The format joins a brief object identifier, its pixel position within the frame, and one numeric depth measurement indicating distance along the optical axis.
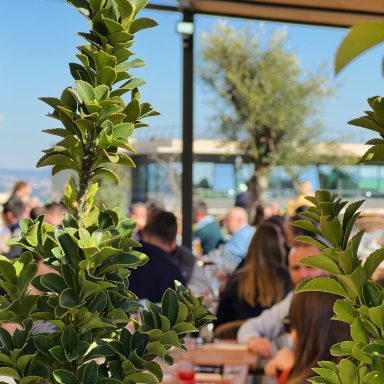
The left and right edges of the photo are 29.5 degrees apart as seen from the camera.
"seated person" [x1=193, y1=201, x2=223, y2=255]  9.12
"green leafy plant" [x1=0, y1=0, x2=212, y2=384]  0.63
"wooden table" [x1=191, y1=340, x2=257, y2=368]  3.64
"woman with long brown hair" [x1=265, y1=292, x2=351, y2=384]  2.74
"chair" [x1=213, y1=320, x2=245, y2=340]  4.25
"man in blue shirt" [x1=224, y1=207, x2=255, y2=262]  6.82
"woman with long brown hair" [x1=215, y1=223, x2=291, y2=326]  4.32
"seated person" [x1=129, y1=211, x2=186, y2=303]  4.44
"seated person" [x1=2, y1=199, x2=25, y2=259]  7.46
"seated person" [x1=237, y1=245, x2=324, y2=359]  3.79
